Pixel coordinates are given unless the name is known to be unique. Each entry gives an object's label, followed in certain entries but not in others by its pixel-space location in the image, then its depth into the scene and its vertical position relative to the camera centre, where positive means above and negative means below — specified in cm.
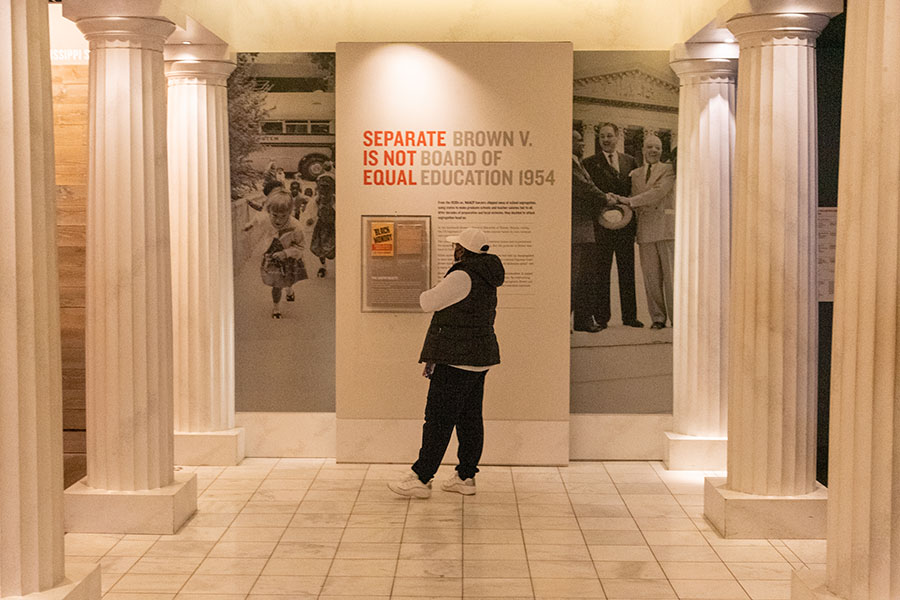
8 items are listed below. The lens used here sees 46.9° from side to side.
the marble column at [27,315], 405 -24
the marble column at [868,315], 393 -23
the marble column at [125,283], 637 -18
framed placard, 850 -3
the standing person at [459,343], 712 -60
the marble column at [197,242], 841 +10
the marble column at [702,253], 839 +3
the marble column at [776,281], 631 -15
